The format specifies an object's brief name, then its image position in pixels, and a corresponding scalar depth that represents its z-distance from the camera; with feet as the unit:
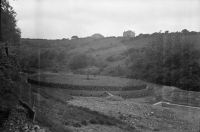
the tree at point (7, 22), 66.69
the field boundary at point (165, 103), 69.56
